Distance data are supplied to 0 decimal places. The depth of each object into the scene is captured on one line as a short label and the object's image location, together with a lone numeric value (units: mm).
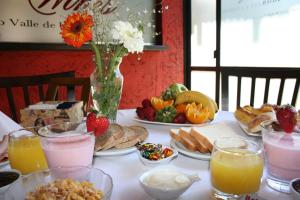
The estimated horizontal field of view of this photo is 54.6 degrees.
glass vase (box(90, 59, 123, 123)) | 1134
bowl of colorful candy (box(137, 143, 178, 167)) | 784
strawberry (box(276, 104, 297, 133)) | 696
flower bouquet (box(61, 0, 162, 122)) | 1085
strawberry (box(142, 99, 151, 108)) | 1352
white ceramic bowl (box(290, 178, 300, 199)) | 527
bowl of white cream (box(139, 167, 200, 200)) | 588
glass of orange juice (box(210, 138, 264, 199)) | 612
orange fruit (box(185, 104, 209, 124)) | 1201
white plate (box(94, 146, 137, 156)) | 864
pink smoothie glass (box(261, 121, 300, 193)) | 665
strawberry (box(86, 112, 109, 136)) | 756
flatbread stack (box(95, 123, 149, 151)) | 889
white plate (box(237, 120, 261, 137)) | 985
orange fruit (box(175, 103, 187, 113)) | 1278
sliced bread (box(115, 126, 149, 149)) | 906
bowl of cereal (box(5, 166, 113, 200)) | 550
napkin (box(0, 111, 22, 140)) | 1071
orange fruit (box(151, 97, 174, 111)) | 1347
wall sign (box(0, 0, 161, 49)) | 2141
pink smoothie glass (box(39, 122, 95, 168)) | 718
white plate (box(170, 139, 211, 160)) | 819
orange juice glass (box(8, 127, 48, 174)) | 758
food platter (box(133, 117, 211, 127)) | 1191
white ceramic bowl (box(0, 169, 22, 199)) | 604
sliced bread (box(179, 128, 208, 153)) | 844
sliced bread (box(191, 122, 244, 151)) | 846
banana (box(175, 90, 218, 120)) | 1294
